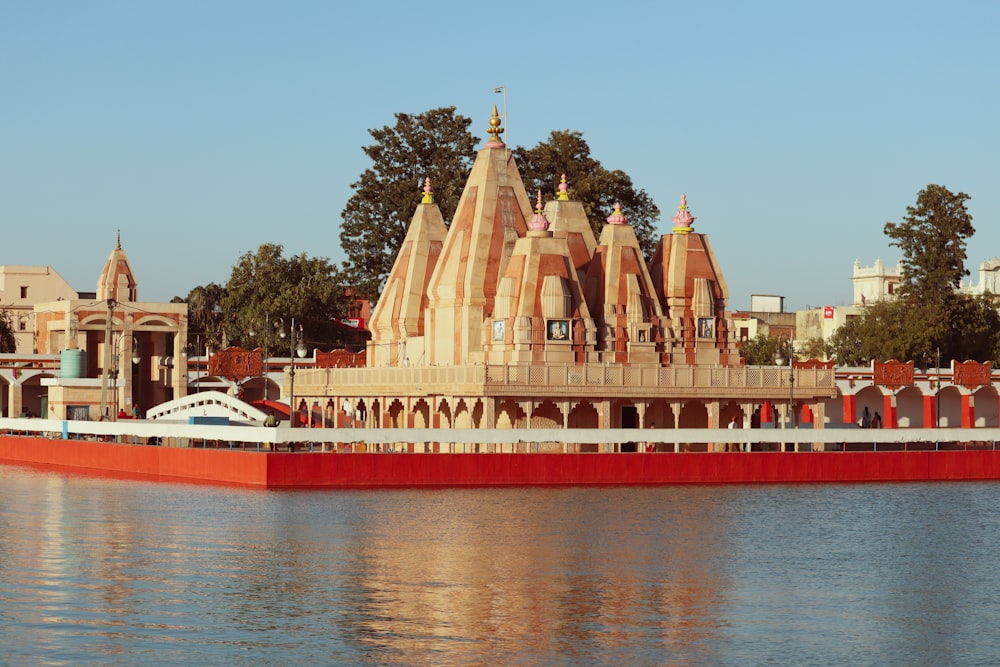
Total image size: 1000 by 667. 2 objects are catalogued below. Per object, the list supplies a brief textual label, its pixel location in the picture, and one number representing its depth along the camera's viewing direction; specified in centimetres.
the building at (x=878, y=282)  17850
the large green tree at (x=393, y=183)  12825
